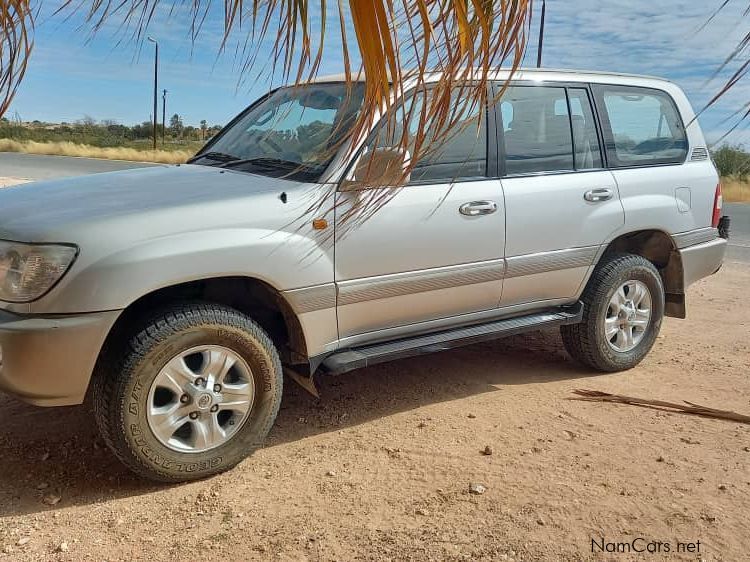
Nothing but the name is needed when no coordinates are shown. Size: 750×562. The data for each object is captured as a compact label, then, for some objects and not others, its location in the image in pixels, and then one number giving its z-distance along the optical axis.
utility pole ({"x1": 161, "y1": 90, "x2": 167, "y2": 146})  52.00
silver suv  3.02
